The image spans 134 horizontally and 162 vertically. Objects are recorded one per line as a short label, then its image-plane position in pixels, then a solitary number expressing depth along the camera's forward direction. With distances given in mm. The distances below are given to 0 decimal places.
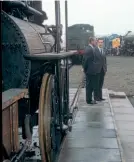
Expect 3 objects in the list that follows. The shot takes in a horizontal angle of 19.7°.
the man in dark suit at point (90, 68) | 9469
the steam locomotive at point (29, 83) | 3260
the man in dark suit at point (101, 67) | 9625
